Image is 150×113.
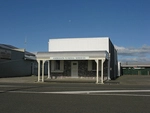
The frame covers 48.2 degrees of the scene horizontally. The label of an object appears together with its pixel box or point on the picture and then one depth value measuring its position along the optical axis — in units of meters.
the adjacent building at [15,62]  25.41
